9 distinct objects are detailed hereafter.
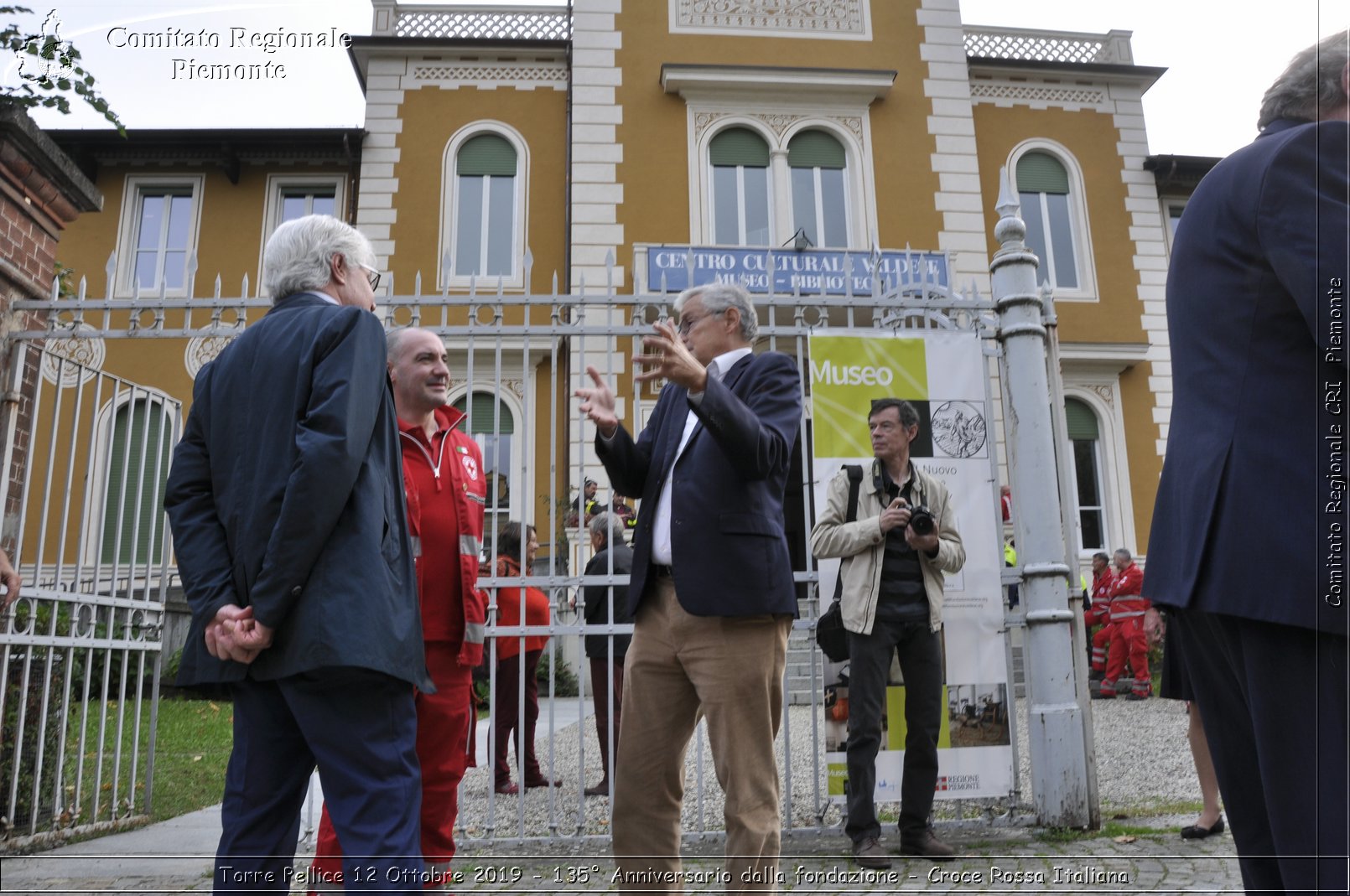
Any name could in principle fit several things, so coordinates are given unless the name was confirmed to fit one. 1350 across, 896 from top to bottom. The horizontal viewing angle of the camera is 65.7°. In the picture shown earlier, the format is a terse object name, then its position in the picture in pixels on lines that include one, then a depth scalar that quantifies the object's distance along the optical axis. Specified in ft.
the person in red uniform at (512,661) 21.03
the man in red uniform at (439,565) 11.12
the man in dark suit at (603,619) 20.68
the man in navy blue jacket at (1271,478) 5.80
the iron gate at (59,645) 16.33
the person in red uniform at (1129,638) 36.76
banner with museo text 16.22
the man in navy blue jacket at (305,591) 7.95
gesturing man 10.28
